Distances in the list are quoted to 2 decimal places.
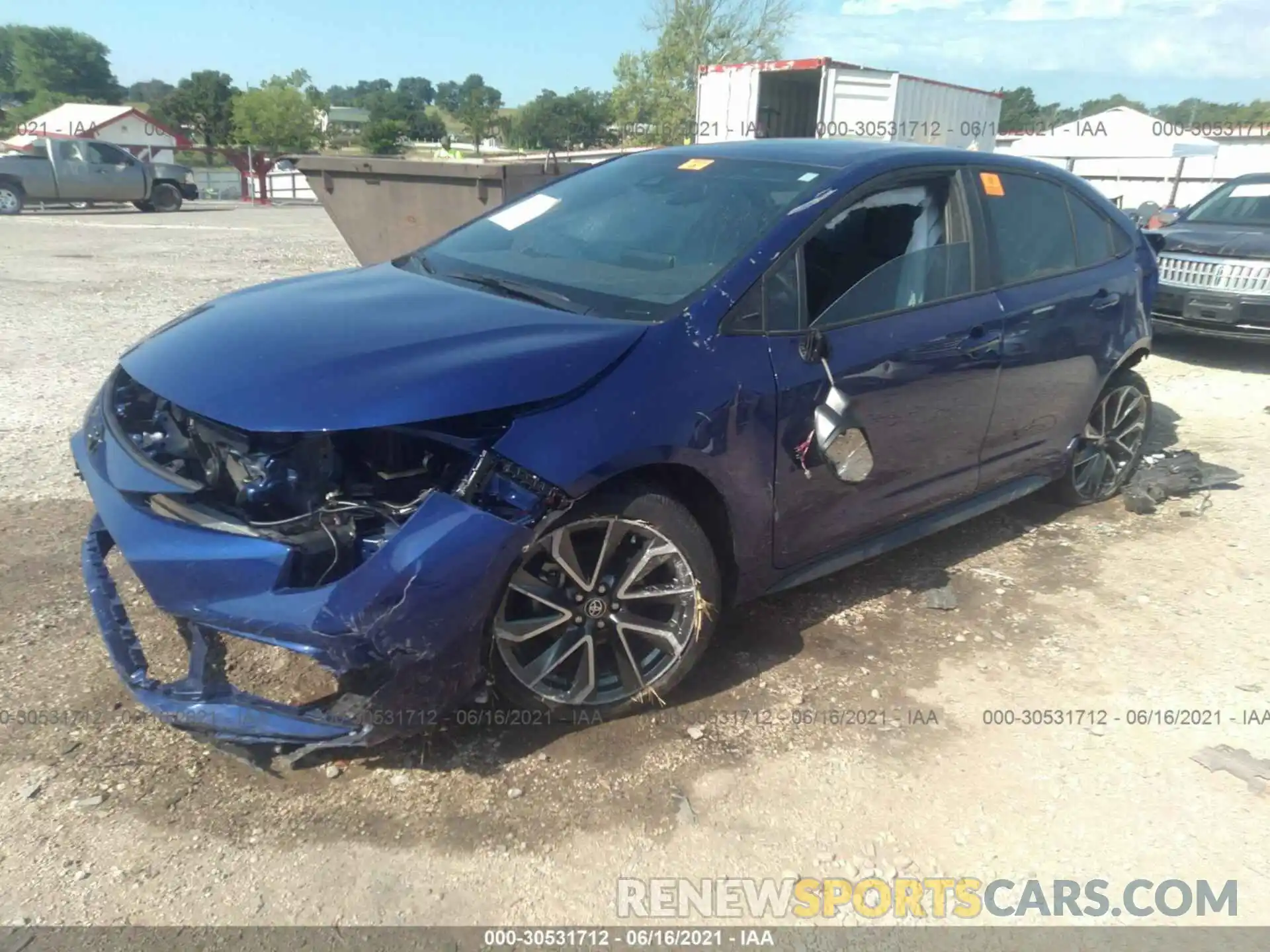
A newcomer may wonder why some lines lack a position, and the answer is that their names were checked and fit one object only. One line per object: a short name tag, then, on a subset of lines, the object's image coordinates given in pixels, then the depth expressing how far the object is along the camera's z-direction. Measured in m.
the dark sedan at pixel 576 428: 2.35
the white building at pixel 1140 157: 22.34
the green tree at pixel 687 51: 41.28
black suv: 7.72
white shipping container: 13.73
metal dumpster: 6.48
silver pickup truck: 18.97
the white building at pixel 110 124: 48.56
